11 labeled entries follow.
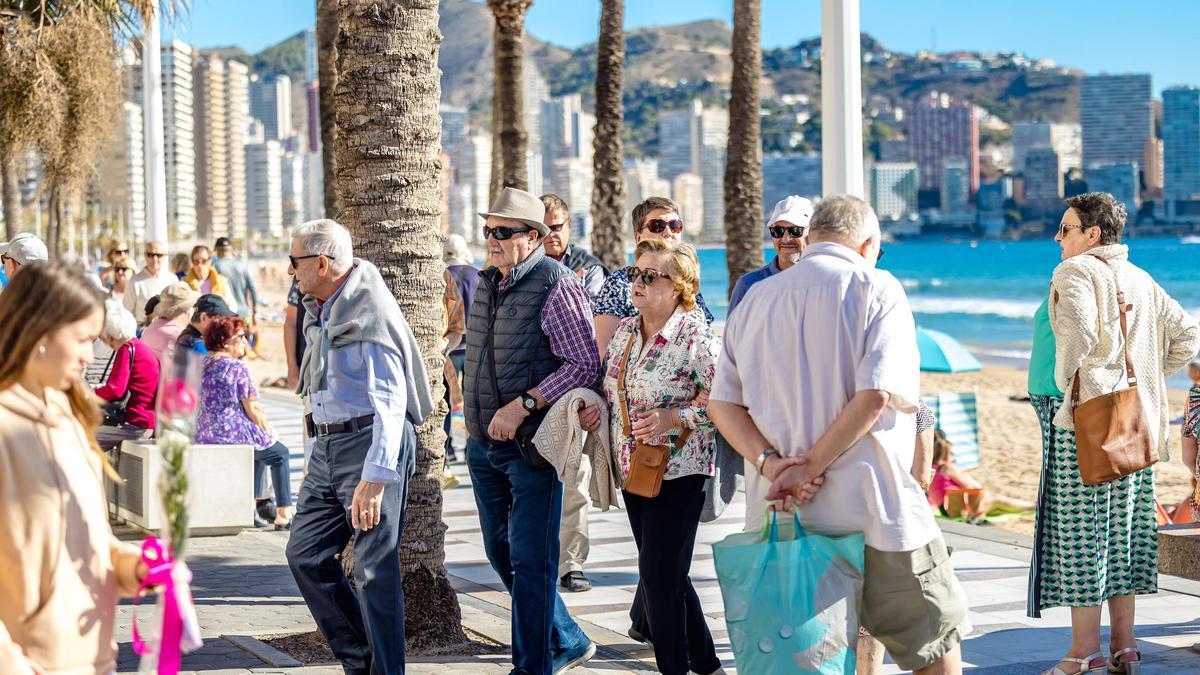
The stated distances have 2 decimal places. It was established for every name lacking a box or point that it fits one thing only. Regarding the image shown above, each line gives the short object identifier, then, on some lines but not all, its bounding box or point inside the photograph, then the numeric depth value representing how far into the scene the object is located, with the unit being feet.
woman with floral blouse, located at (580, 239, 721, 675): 17.48
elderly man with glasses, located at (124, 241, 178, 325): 41.89
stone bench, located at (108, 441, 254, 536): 29.45
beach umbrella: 47.14
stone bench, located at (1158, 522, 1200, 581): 19.06
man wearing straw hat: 18.25
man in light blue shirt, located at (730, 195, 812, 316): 20.07
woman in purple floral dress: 30.04
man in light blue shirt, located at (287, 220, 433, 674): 16.42
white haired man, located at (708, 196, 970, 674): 13.38
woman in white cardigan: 18.58
